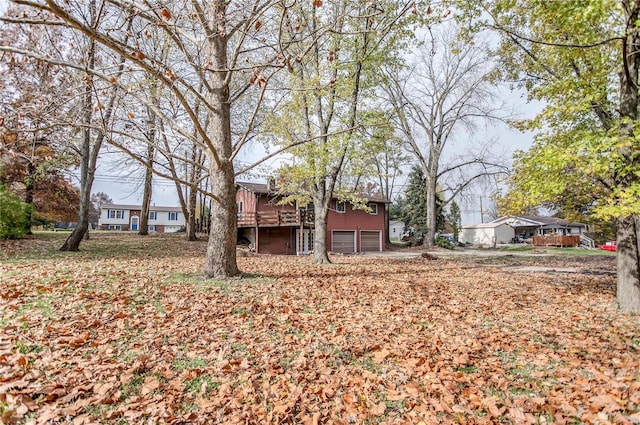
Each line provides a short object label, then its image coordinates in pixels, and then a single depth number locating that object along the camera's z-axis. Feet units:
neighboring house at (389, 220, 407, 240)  170.40
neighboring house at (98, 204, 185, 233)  155.02
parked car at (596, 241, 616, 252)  95.59
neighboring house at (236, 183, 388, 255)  71.97
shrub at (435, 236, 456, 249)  93.86
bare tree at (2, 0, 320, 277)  21.82
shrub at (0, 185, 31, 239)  43.91
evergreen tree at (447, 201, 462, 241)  139.01
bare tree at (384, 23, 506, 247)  85.15
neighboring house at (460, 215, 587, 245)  140.87
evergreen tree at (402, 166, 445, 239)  106.83
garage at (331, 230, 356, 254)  84.69
